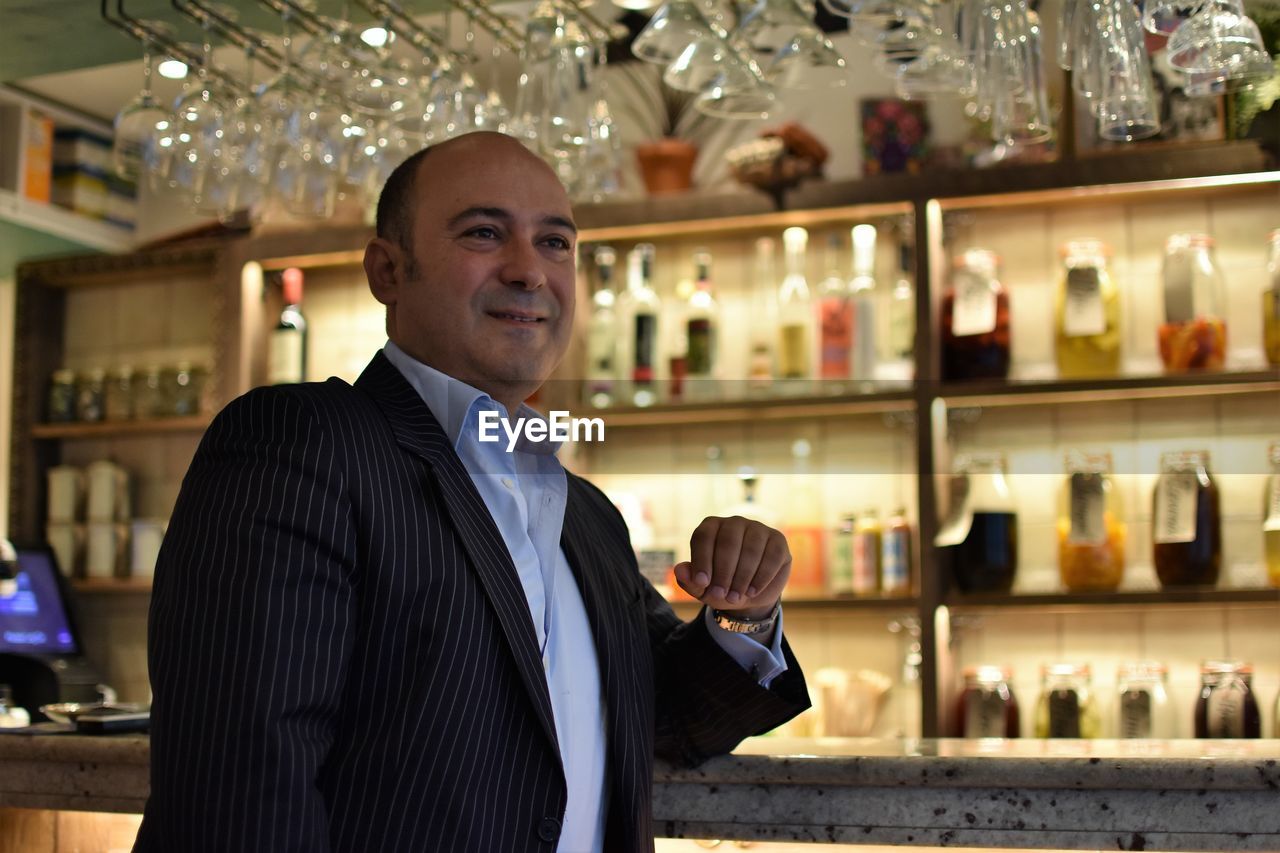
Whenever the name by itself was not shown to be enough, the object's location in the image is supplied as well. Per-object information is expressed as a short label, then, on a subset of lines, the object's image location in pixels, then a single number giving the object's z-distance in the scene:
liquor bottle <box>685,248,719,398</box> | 3.41
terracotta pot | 3.54
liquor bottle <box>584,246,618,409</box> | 3.47
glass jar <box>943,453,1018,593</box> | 3.11
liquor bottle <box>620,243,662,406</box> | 3.43
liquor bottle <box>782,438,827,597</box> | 3.30
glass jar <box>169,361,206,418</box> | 3.92
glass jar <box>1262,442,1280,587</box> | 2.86
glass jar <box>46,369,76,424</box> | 4.08
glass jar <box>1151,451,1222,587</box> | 2.97
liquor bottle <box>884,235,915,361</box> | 3.25
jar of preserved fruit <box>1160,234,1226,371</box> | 3.03
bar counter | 1.32
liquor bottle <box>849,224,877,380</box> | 3.27
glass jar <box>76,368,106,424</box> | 4.05
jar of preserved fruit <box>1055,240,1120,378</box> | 3.10
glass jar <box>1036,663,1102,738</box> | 3.00
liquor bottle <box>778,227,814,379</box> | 3.34
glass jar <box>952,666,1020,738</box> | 3.04
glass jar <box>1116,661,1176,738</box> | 2.96
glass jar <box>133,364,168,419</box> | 3.98
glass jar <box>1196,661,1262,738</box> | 2.73
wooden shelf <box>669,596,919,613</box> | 3.15
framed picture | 3.33
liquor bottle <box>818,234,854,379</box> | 3.28
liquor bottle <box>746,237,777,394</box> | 3.40
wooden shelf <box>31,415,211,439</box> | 3.87
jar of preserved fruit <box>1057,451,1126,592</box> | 3.05
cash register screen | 3.01
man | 1.06
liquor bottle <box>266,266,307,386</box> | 3.71
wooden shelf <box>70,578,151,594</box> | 3.86
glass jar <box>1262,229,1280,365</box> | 2.96
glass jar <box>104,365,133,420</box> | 4.03
